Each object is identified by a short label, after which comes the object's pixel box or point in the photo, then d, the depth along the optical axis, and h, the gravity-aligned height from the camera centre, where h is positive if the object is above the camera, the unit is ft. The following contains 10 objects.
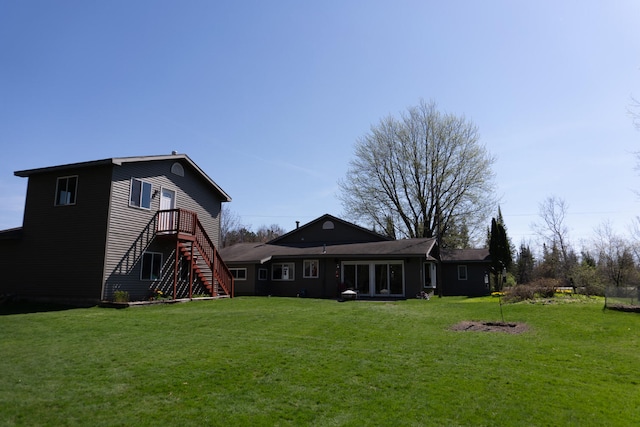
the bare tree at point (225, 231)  180.12 +21.31
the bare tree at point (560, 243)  120.62 +11.46
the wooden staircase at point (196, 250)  62.64 +4.81
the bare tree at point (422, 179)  114.21 +28.01
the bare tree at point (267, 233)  203.51 +24.71
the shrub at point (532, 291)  59.03 -1.03
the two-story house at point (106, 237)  55.72 +5.99
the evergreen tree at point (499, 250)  95.25 +7.36
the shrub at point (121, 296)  53.48 -1.92
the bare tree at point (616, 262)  90.71 +5.14
